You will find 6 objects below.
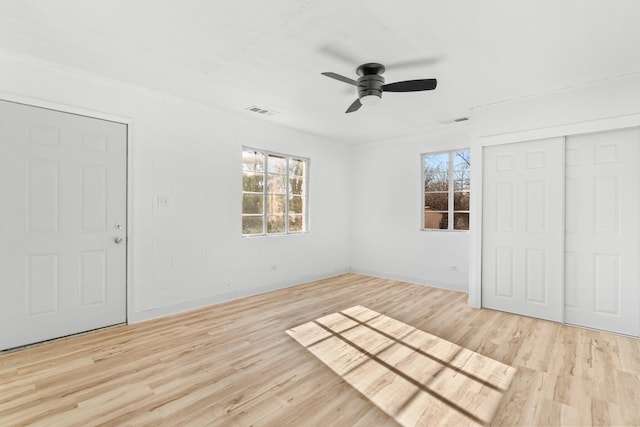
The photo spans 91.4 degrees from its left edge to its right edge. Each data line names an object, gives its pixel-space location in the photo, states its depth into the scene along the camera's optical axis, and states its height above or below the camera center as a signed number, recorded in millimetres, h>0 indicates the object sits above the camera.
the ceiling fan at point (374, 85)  3037 +1283
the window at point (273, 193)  4969 +333
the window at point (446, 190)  5316 +420
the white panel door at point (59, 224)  2955 -133
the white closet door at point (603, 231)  3359 -184
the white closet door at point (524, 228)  3791 -183
